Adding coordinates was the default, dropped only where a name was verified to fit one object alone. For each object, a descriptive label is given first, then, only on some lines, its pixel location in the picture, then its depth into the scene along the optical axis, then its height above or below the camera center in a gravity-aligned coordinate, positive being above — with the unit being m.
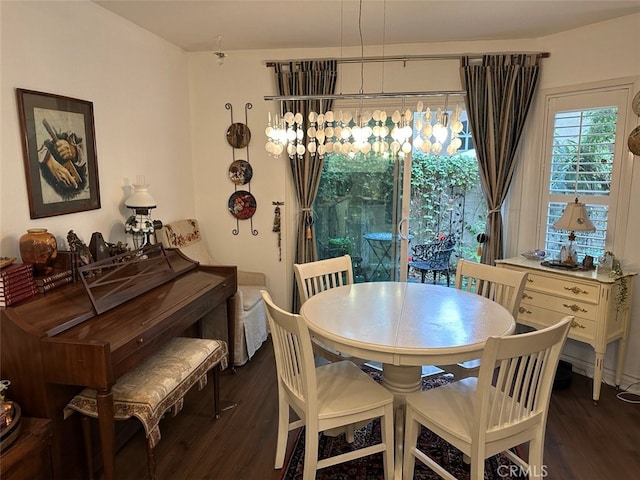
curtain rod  3.45 +1.02
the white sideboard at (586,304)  2.80 -0.85
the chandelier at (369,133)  2.16 +0.24
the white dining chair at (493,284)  2.57 -0.67
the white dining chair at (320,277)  2.67 -0.67
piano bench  1.96 -1.01
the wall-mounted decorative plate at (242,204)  4.09 -0.24
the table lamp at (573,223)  3.01 -0.31
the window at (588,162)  3.06 +0.13
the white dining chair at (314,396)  1.88 -1.03
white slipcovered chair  3.29 -0.96
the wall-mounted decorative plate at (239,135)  3.97 +0.41
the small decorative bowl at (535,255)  3.38 -0.60
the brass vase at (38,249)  2.14 -0.35
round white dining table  1.91 -0.73
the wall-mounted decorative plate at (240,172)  4.03 +0.06
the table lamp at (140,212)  2.95 -0.23
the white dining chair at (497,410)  1.63 -1.01
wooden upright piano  1.79 -0.72
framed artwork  2.30 +0.15
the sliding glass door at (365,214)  3.98 -0.33
